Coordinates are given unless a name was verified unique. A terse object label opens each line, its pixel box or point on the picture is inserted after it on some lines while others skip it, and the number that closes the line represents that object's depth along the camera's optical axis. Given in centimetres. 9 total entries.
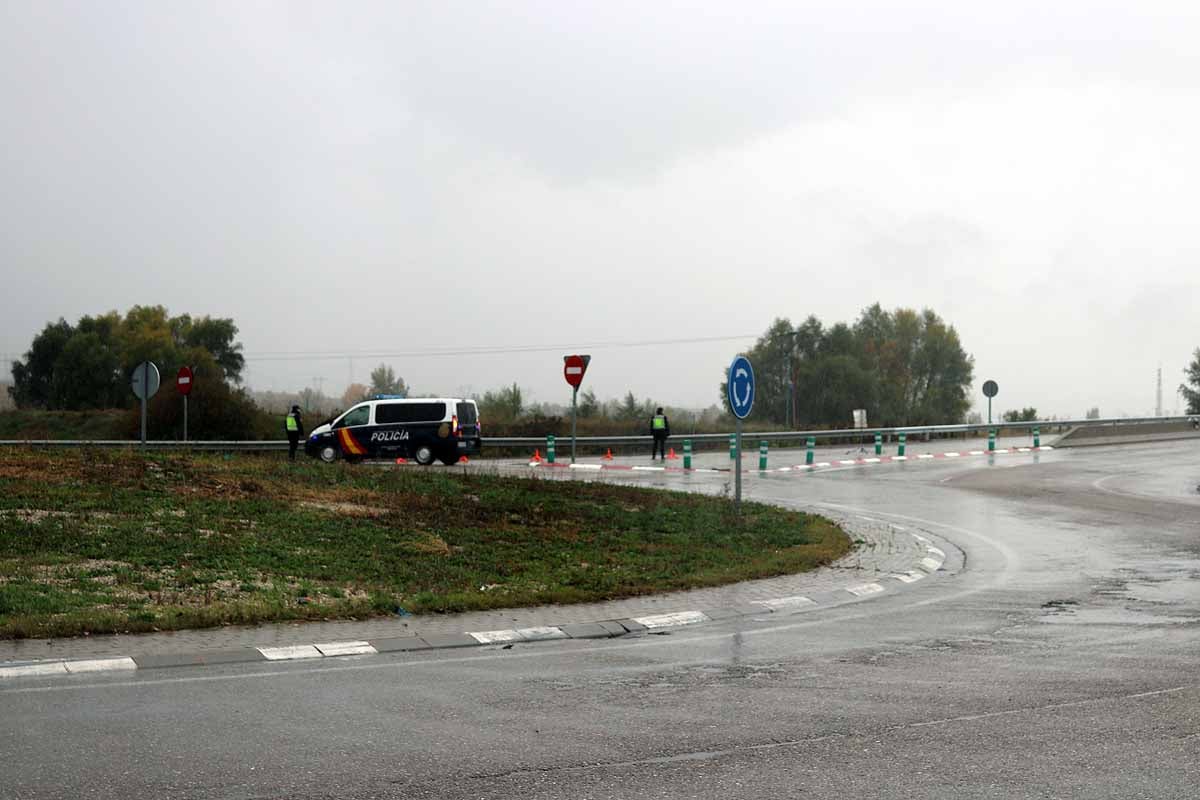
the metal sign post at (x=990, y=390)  5112
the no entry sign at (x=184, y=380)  3888
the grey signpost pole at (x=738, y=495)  1867
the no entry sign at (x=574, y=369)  3472
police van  3491
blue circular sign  1778
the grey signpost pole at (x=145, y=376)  2659
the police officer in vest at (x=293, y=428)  3428
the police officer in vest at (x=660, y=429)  3934
